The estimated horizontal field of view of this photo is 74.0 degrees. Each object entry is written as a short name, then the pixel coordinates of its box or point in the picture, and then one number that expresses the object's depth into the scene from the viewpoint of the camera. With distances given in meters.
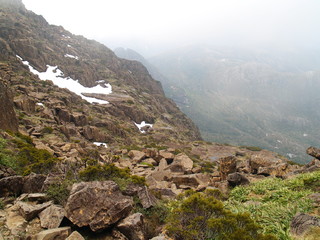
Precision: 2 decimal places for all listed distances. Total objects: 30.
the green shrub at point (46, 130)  36.36
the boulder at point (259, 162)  26.82
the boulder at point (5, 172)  12.25
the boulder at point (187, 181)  23.25
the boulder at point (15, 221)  8.20
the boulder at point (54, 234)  7.64
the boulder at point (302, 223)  7.57
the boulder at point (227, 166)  23.98
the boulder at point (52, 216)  8.61
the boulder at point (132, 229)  8.82
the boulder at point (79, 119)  55.41
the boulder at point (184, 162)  29.88
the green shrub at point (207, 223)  7.16
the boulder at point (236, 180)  18.50
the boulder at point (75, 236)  7.61
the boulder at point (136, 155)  36.11
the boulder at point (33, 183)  11.78
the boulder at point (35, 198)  10.63
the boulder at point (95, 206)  8.70
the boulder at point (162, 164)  32.12
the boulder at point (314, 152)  22.42
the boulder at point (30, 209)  9.02
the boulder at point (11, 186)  11.13
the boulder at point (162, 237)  7.84
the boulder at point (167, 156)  36.78
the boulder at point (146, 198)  11.44
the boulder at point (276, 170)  22.43
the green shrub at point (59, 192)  10.61
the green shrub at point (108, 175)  13.55
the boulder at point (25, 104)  43.34
